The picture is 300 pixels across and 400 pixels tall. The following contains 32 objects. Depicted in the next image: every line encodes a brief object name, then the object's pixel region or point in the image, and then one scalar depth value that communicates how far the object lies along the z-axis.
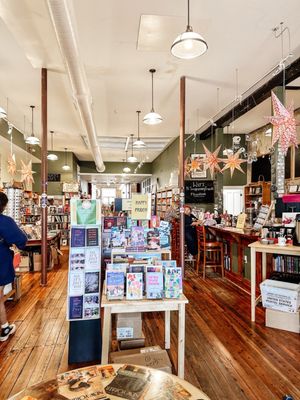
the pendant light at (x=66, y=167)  12.48
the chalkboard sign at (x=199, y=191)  9.41
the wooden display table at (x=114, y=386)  1.28
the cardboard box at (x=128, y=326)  2.71
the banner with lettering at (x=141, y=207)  3.77
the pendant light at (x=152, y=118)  5.83
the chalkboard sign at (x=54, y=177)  12.75
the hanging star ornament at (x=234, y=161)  6.76
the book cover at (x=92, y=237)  2.63
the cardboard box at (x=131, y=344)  2.49
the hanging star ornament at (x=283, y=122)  4.07
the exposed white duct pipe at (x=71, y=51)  2.86
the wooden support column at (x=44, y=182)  5.32
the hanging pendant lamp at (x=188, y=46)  3.12
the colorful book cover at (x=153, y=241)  3.82
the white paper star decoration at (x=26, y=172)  8.44
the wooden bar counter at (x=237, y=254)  5.01
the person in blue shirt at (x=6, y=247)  3.15
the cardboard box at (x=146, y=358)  2.03
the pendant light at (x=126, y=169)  14.82
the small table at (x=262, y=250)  3.43
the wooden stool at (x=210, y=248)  5.89
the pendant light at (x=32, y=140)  7.60
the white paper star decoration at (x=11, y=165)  7.33
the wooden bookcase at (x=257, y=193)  8.36
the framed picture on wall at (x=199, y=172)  9.52
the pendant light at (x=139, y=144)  8.55
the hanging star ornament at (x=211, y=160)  7.13
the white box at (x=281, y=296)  3.32
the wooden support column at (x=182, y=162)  5.65
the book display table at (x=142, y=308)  2.11
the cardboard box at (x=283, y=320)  3.38
